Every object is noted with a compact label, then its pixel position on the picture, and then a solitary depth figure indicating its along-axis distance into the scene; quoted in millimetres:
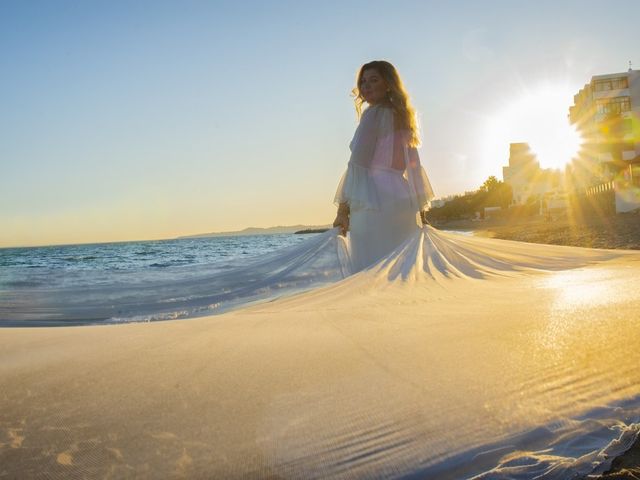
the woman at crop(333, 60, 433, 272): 3361
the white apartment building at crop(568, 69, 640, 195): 38863
